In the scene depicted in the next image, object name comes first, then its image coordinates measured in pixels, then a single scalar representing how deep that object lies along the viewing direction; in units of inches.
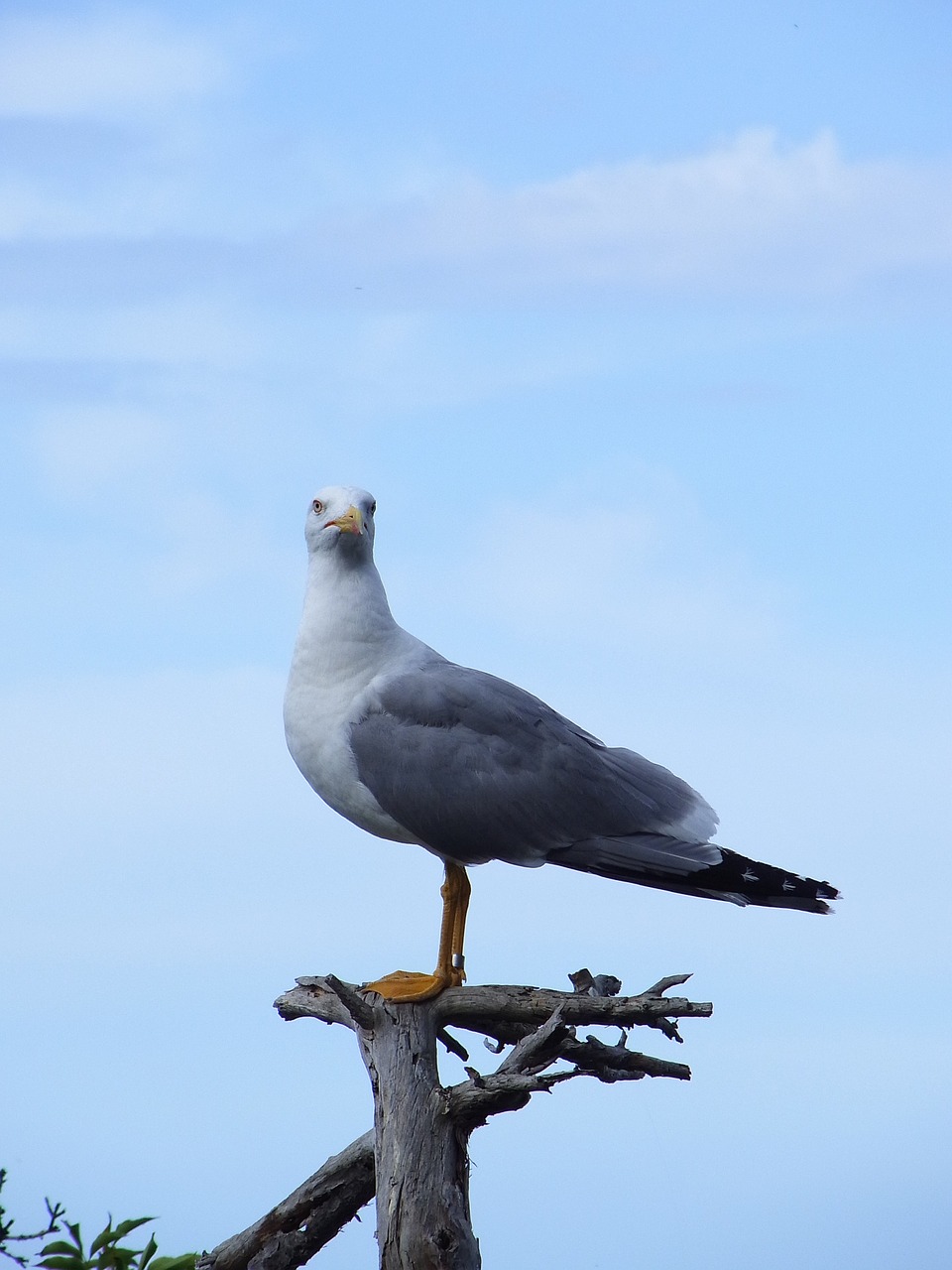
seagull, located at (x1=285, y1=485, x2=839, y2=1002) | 599.5
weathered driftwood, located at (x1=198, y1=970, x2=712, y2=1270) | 580.1
